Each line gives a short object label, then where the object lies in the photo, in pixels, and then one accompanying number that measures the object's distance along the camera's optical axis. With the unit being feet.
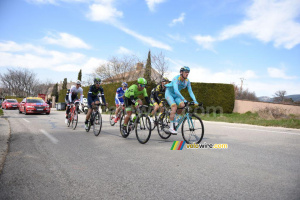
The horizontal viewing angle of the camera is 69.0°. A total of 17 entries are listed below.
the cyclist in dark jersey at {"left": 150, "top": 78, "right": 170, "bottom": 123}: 28.50
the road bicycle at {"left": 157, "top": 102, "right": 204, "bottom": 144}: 19.64
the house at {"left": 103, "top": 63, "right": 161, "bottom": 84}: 142.72
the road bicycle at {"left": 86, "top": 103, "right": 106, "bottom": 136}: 25.08
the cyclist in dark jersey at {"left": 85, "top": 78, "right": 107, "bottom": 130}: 26.18
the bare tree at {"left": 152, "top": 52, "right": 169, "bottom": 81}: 100.78
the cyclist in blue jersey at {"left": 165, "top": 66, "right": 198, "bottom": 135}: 21.01
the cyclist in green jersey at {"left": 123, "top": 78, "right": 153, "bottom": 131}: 21.33
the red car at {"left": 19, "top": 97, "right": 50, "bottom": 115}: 60.14
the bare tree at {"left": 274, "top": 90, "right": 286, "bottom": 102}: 191.15
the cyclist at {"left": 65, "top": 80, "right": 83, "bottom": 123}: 31.53
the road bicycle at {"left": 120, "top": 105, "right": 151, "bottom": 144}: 20.10
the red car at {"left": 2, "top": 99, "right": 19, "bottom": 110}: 97.45
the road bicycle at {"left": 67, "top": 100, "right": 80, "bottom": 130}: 30.92
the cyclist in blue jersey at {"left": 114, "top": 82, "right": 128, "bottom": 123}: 35.13
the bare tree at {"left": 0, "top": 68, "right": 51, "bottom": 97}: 202.12
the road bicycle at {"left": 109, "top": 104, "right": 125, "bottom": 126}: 34.32
